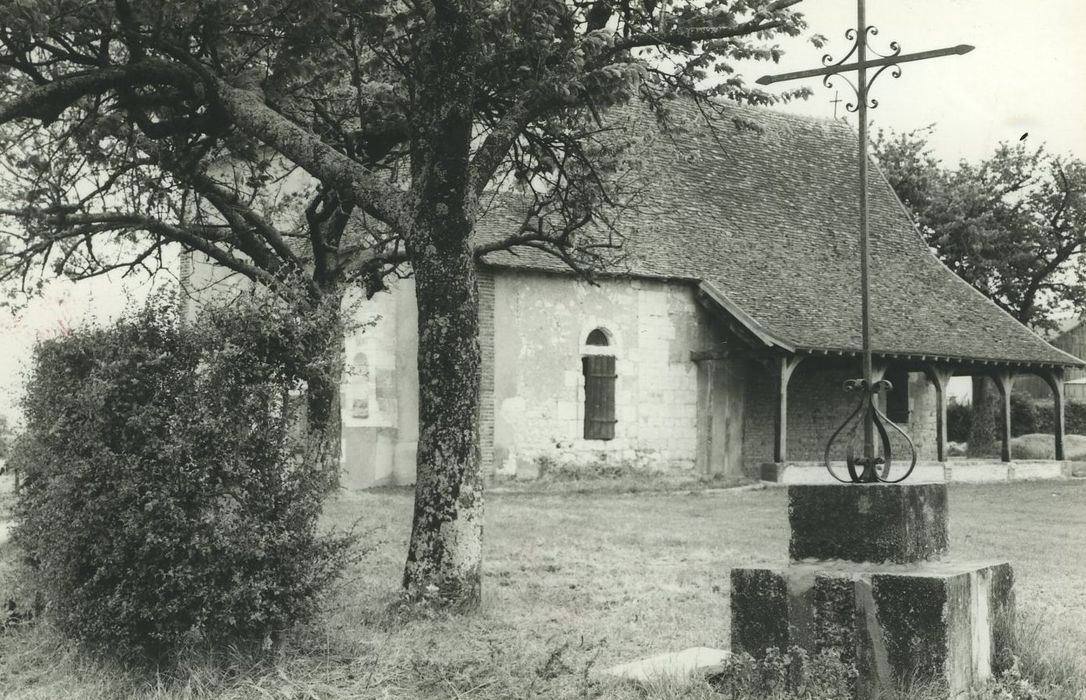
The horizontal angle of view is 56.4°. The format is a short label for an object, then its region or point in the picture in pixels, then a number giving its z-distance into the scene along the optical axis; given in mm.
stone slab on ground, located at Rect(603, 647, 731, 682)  5113
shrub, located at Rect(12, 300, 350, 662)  5223
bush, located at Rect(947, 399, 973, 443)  34750
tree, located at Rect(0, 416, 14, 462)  6230
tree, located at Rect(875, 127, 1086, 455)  31500
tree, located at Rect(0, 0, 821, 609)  6953
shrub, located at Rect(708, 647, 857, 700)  4656
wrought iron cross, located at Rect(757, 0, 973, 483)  5023
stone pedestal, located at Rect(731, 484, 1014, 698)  4547
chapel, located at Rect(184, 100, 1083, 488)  18891
